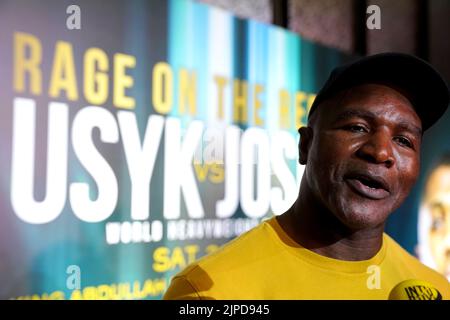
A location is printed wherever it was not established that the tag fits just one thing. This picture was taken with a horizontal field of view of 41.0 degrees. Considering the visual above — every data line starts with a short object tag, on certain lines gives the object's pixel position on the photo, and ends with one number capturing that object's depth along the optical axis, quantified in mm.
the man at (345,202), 1109
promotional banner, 2154
